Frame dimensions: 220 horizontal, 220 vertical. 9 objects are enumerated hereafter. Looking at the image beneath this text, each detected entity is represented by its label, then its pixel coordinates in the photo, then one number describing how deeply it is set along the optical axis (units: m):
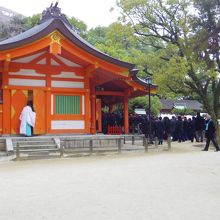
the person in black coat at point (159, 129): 15.47
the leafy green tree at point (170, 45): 15.50
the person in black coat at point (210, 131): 11.92
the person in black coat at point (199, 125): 16.38
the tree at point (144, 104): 24.87
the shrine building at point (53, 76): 11.73
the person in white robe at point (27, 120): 12.01
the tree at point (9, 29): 27.34
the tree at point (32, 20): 27.22
